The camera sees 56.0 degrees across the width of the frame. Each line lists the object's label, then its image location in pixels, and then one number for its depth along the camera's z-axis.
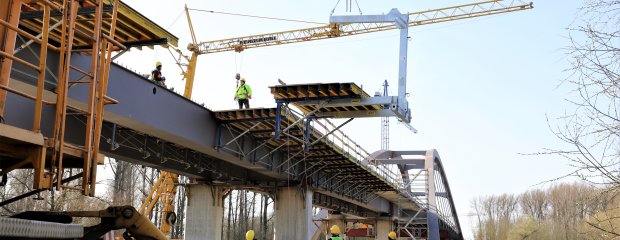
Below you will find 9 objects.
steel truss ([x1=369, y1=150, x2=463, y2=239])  44.56
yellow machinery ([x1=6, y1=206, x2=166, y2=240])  6.34
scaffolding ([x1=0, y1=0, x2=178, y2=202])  5.02
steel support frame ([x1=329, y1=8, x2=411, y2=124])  19.43
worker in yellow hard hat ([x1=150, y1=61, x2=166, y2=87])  20.94
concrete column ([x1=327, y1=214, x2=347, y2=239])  43.31
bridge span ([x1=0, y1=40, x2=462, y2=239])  13.87
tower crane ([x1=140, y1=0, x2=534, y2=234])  44.78
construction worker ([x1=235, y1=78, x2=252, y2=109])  21.55
